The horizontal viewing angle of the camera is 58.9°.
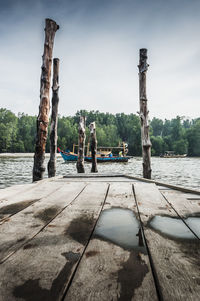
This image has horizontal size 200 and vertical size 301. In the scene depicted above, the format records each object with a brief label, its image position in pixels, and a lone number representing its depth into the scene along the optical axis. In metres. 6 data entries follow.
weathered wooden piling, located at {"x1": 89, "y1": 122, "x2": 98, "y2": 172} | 10.02
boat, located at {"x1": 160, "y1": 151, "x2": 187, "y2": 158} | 57.84
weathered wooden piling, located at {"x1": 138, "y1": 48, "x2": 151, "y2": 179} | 5.61
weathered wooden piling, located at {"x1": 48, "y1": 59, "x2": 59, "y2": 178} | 7.54
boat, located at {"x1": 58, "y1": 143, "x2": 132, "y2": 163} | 34.93
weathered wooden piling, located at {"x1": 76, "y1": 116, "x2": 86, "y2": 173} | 9.84
